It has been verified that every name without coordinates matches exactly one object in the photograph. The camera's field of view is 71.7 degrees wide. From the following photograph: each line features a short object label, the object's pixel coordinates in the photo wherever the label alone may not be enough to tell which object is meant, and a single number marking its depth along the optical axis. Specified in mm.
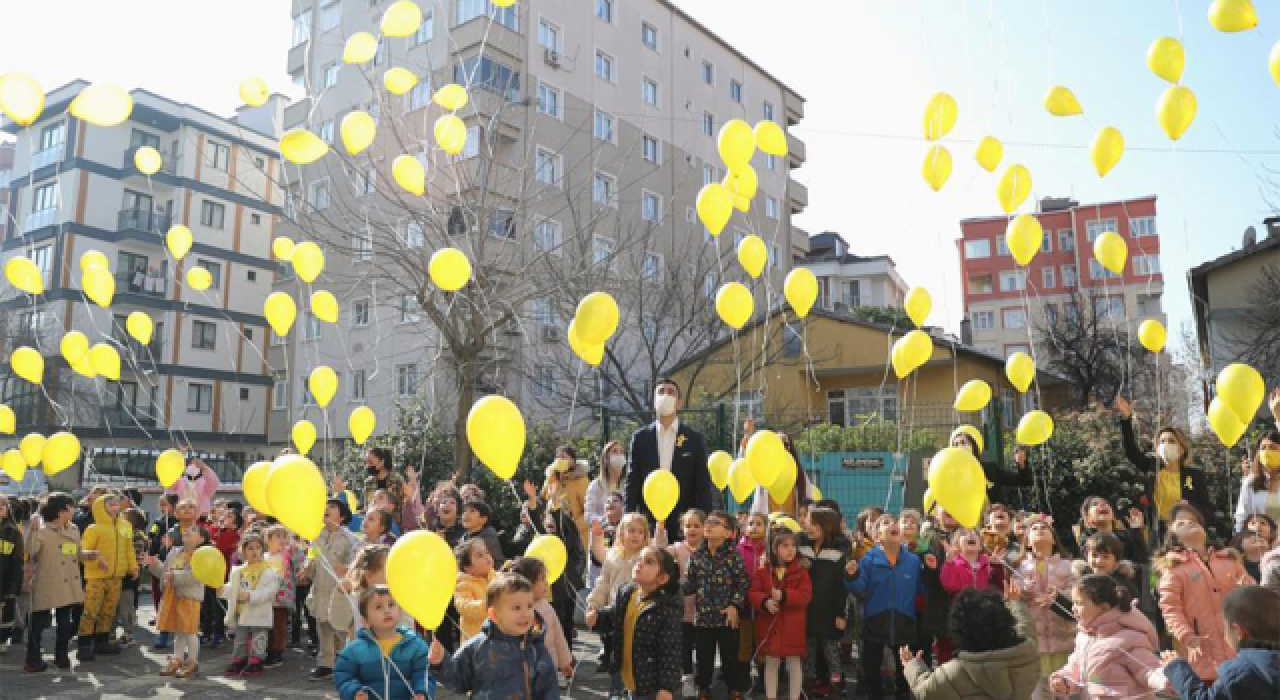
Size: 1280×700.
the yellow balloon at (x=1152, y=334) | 7660
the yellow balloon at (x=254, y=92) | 8852
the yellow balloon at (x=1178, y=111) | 6691
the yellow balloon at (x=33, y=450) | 9281
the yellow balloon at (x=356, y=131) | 8211
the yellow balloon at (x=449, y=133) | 8586
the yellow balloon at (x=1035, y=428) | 7648
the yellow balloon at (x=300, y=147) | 7715
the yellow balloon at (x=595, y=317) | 5805
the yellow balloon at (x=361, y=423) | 9227
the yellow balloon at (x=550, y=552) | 5371
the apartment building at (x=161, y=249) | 35812
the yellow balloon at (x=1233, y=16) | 5836
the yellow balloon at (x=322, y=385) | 8758
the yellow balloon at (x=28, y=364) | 8977
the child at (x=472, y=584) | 5278
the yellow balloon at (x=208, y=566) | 7352
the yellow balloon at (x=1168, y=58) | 6688
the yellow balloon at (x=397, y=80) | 8867
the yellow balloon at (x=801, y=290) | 7684
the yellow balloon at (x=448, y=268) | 7220
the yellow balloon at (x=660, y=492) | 6211
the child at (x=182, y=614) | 7336
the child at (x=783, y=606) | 6062
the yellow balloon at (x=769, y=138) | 7793
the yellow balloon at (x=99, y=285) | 8891
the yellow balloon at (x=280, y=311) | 8688
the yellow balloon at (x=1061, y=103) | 7438
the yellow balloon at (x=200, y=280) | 9945
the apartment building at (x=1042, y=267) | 56656
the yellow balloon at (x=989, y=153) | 7996
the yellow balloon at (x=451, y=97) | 9008
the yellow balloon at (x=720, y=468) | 8664
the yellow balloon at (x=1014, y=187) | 7703
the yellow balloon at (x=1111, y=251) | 7902
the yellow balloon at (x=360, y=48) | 8664
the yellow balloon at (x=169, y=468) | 9172
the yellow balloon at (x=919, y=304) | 8094
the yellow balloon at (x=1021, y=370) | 8227
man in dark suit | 6625
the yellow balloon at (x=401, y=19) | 8414
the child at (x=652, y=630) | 5316
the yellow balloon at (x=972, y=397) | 7806
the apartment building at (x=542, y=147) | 17062
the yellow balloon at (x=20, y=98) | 7621
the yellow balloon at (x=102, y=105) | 7676
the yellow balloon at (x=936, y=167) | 7738
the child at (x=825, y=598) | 6340
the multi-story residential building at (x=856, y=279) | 55094
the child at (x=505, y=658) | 3977
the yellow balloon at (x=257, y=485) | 5969
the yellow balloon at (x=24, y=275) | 8625
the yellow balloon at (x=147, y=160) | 9359
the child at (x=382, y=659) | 4137
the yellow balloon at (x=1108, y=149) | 7223
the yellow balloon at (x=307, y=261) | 8812
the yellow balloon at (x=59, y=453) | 8859
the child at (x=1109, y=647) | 4059
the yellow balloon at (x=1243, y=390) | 6164
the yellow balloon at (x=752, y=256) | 7458
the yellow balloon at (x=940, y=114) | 7441
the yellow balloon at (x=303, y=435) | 9191
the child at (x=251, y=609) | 7301
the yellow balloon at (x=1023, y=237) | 7781
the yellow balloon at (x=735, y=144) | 7289
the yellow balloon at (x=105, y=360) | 8895
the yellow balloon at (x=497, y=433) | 4820
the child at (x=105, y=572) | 7879
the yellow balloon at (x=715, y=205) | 7254
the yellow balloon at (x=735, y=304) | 7379
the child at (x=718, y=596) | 5926
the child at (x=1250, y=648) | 3064
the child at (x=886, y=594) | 6074
